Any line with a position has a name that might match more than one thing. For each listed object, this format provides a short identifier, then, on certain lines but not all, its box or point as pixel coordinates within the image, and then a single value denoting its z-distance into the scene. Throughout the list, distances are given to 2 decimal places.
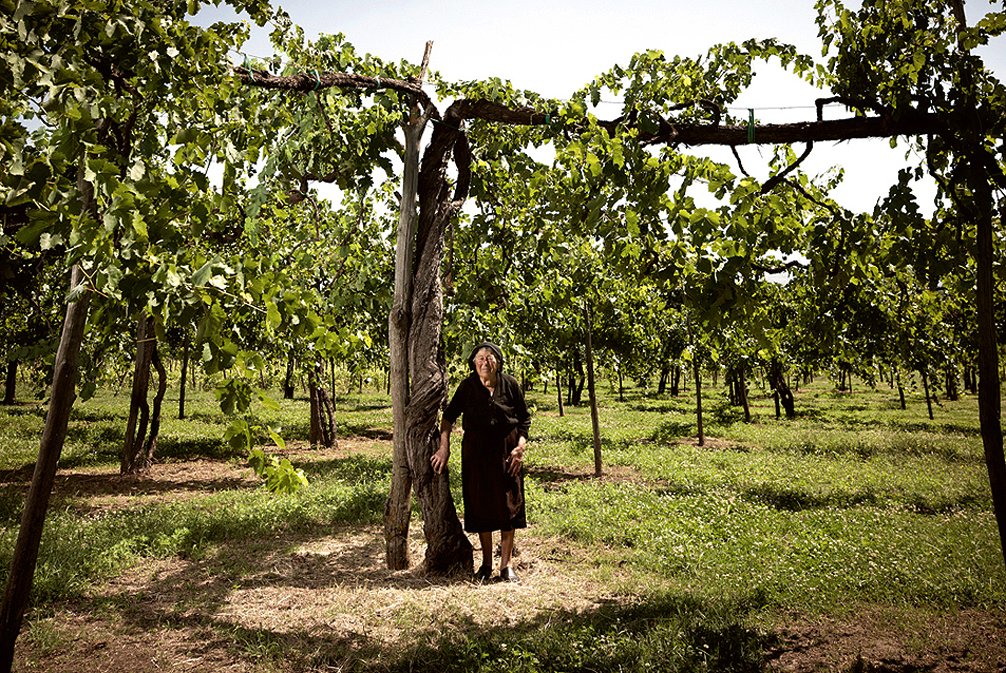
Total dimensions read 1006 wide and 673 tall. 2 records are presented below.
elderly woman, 5.70
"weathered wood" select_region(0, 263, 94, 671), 3.30
